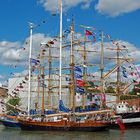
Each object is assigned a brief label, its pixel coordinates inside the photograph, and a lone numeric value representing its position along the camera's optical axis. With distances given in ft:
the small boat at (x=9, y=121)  256.73
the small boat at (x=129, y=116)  256.93
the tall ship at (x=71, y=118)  208.95
